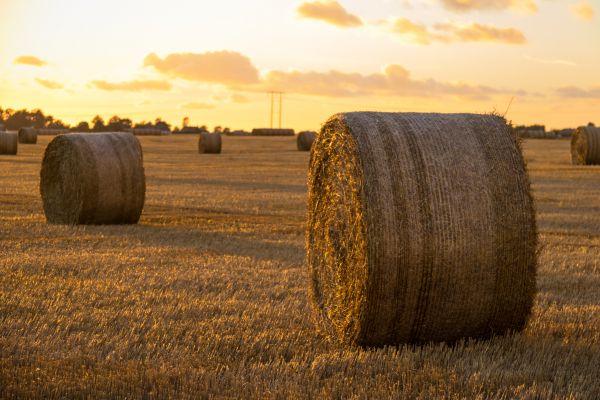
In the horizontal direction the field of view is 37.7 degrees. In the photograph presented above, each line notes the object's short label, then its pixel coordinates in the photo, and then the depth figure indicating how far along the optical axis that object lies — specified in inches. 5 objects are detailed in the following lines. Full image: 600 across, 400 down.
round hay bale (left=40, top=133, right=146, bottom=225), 639.1
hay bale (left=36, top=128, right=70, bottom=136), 3538.9
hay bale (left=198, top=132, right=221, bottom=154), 2045.0
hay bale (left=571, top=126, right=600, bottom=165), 1477.6
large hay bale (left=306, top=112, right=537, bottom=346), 276.7
